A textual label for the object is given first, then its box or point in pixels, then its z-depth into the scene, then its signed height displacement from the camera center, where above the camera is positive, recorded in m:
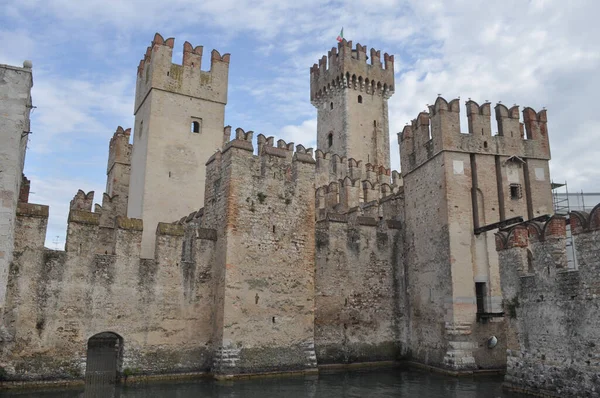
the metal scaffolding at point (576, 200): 26.54 +6.12
